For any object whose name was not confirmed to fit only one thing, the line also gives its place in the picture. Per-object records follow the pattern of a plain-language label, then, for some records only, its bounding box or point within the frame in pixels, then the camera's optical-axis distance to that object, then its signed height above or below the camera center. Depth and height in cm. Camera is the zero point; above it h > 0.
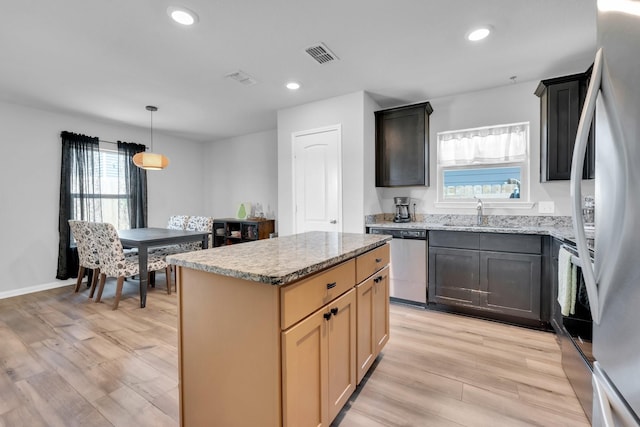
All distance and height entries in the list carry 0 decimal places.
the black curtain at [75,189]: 417 +34
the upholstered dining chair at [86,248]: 340 -44
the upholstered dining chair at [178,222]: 473 -19
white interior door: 364 +40
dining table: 324 -34
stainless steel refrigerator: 67 -1
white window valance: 325 +75
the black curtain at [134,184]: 491 +48
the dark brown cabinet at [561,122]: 265 +82
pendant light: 366 +64
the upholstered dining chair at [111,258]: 315 -52
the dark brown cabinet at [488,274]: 268 -65
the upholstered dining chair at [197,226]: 438 -24
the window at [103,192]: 435 +31
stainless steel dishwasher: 319 -63
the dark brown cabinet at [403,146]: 346 +79
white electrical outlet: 312 +2
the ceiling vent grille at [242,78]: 299 +142
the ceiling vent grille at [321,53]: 248 +140
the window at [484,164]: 326 +54
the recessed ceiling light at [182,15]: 198 +138
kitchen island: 111 -54
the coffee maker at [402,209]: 375 +1
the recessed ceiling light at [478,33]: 224 +139
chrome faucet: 333 -3
